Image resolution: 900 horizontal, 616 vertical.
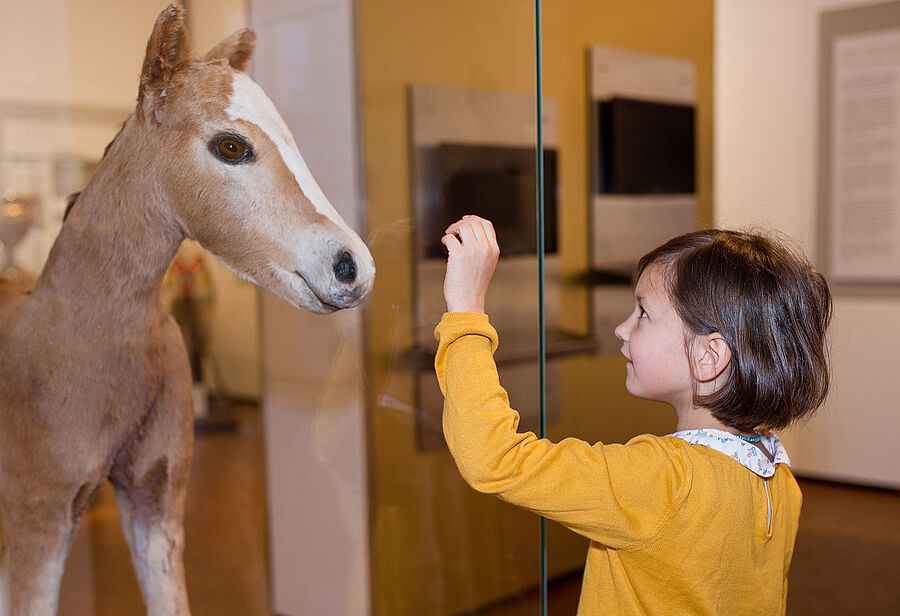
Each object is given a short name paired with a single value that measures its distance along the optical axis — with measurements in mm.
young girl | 739
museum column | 808
